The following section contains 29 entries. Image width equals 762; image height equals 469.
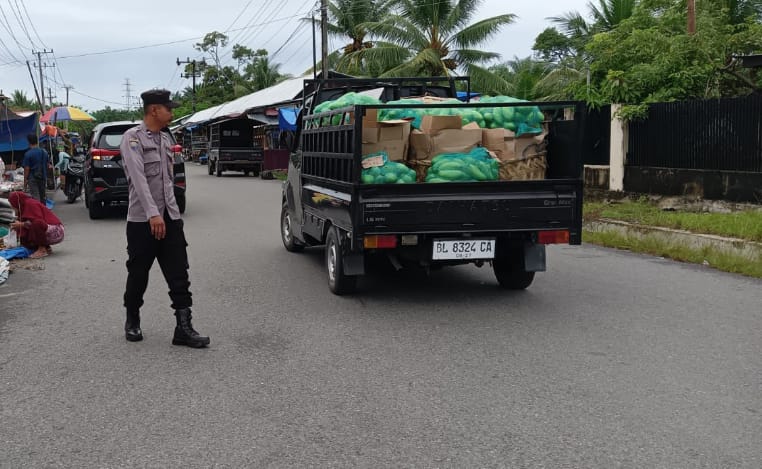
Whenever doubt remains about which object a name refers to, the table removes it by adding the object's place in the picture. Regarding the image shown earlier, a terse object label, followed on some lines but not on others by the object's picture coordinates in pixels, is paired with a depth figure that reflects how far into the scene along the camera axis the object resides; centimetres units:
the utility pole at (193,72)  7806
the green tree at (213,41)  7638
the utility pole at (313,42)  3273
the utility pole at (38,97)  4936
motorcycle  1975
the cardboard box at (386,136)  683
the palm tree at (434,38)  2889
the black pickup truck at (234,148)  3419
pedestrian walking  1530
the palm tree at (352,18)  3522
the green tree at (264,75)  6482
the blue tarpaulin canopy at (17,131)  1872
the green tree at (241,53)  7375
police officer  549
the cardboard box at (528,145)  723
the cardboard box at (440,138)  699
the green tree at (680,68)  1579
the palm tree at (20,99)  7499
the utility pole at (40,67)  6179
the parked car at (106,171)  1506
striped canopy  2675
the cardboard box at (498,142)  712
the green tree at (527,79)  2956
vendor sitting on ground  1010
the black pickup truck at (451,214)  662
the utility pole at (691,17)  1830
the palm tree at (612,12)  2462
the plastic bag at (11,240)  1012
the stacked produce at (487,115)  702
